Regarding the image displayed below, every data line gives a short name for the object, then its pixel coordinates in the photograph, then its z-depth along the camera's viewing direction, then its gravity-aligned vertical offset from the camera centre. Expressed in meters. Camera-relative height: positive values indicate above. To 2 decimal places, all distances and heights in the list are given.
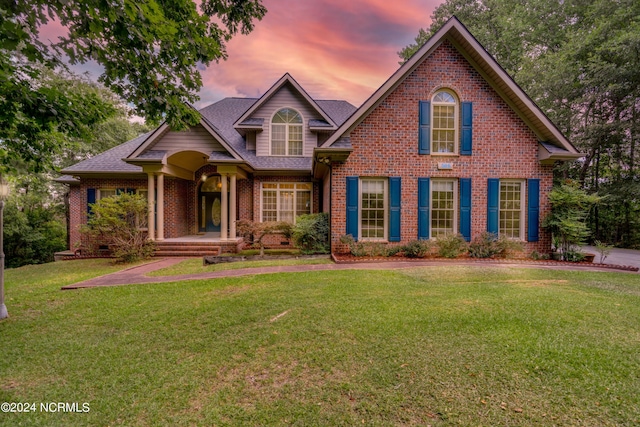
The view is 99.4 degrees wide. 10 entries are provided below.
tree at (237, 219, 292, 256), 10.02 -0.68
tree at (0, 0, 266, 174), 3.75 +2.48
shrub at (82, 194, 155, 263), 9.89 -0.73
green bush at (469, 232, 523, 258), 9.32 -1.24
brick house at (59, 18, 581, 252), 9.58 +1.99
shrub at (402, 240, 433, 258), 9.20 -1.32
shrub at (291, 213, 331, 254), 9.85 -0.91
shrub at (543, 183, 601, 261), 9.09 -0.22
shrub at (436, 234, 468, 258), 9.20 -1.19
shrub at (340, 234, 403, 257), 9.38 -1.34
